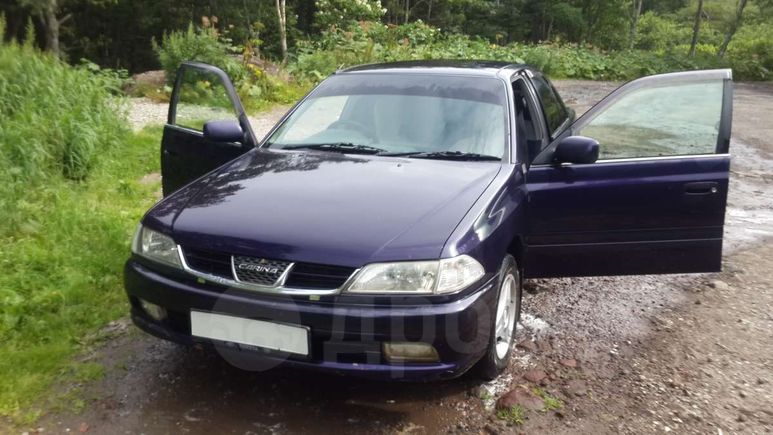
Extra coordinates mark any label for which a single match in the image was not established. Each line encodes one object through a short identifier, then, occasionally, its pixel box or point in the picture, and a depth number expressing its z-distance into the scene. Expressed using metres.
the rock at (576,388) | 2.91
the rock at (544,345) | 3.34
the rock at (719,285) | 4.22
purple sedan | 2.41
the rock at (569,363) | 3.16
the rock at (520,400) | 2.76
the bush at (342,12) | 20.39
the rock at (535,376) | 3.01
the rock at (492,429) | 2.58
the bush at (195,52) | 11.43
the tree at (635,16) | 29.69
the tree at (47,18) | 17.56
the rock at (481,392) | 2.86
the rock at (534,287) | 4.13
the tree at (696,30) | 25.61
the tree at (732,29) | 25.16
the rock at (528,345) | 3.34
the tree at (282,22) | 14.74
